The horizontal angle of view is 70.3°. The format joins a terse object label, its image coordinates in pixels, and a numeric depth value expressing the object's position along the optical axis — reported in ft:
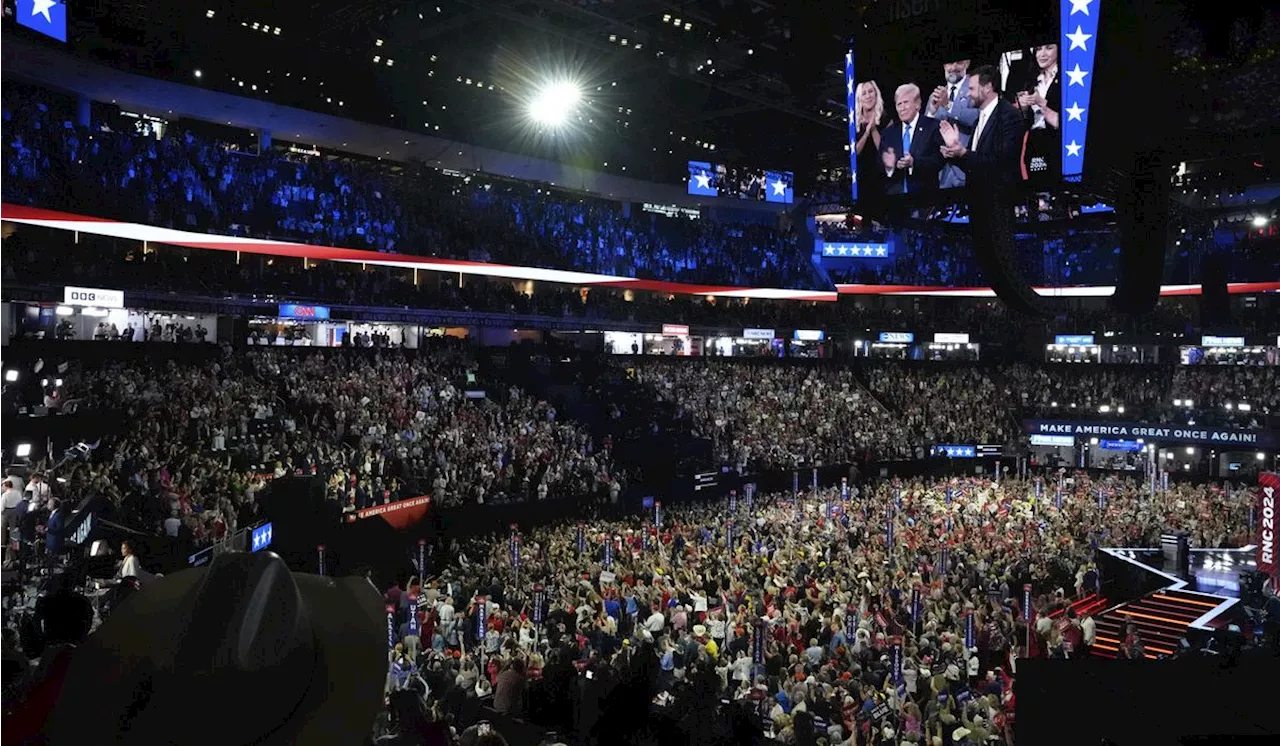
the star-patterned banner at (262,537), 50.26
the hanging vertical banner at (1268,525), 57.93
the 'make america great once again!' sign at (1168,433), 115.75
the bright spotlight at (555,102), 96.48
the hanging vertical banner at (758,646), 37.99
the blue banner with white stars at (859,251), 153.58
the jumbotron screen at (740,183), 132.57
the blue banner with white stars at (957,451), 130.93
